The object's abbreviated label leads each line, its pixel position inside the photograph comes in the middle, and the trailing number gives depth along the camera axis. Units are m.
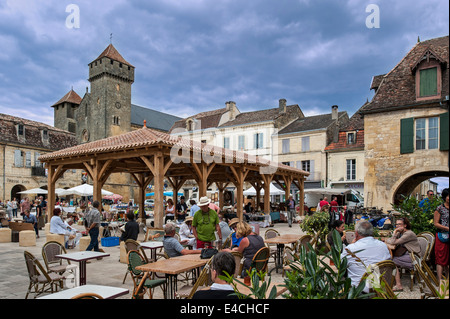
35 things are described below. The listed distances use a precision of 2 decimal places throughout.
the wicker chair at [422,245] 5.34
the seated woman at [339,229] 5.57
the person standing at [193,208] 10.04
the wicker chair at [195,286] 3.48
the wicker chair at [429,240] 5.18
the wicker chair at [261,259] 4.64
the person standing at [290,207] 16.20
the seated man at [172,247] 5.25
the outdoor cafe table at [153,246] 6.07
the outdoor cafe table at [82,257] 4.95
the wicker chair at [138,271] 4.16
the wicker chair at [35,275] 4.49
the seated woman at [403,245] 4.91
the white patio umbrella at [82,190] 16.77
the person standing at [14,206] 22.48
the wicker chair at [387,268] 3.59
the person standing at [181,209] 13.32
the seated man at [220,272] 2.72
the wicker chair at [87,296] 2.73
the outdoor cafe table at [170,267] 3.93
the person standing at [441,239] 4.64
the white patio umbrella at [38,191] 20.66
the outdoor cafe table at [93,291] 2.94
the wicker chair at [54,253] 5.21
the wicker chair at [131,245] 5.41
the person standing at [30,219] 11.31
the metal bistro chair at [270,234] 7.41
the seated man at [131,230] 7.21
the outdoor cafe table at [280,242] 6.50
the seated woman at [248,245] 4.86
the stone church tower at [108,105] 38.09
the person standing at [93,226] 7.77
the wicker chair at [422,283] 3.19
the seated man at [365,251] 3.69
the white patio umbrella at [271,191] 19.94
